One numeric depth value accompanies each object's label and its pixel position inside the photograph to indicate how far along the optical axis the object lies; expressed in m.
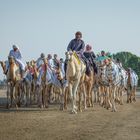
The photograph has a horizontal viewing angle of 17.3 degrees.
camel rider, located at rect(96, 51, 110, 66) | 21.78
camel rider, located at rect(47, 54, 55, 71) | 24.08
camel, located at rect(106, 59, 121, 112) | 21.02
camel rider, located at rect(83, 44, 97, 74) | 22.27
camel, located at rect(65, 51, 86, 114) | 19.56
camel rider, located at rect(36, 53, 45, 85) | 23.61
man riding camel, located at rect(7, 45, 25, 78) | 23.45
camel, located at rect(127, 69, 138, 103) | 31.53
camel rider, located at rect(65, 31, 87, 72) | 20.72
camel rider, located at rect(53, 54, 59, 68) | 24.12
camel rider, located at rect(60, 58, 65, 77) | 22.95
